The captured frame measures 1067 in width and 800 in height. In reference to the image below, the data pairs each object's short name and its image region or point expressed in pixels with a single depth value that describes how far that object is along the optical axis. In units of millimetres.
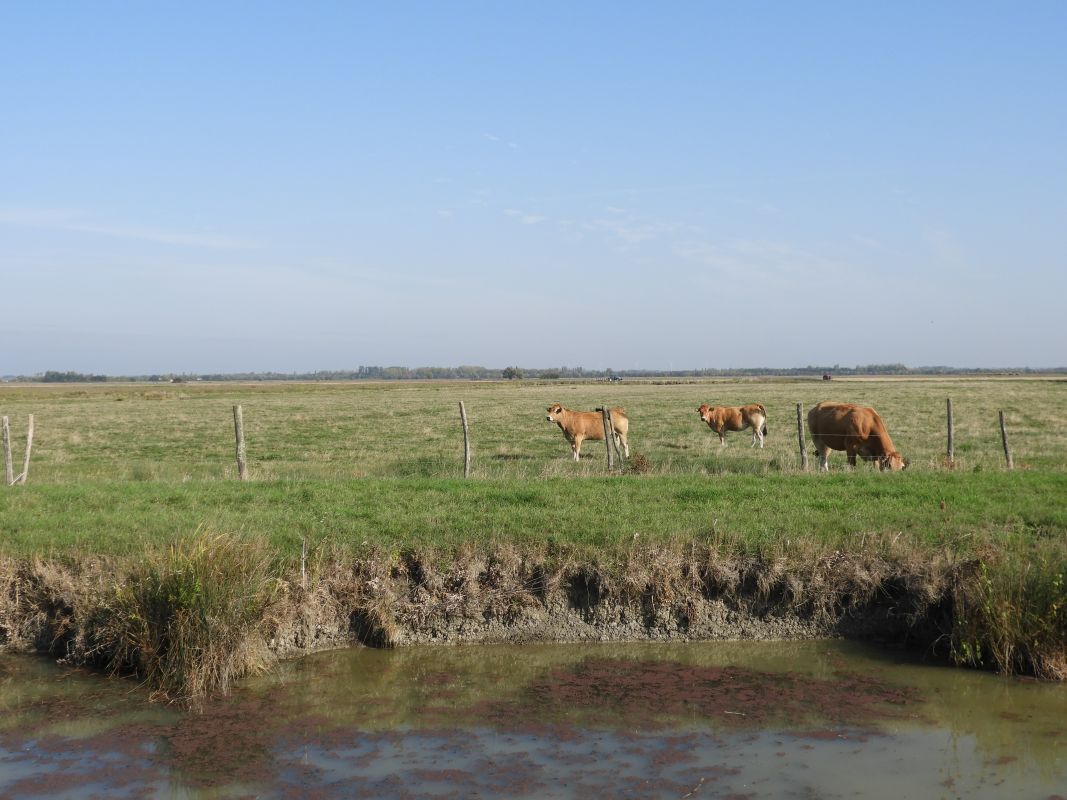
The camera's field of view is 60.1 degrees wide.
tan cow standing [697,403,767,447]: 30289
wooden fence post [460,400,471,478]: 17423
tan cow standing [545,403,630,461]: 25062
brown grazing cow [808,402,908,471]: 18872
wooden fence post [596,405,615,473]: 18650
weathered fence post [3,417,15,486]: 16500
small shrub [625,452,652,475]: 17500
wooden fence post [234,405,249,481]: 17125
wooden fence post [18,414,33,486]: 17291
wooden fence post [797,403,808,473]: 17402
